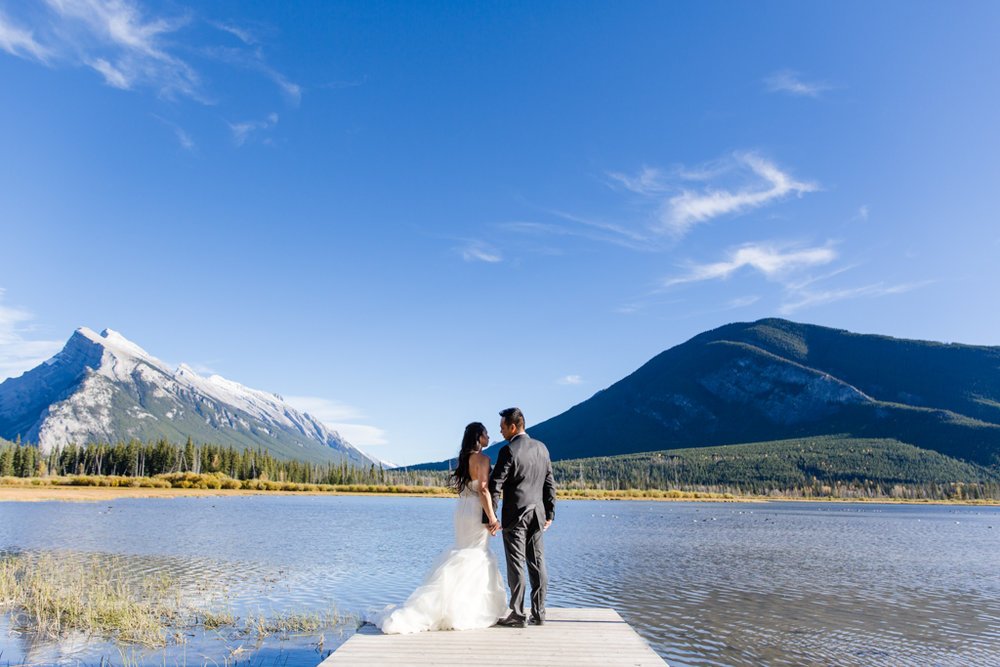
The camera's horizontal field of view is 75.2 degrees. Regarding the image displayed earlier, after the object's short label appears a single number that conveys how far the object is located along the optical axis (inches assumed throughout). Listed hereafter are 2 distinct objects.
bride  384.2
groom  393.4
